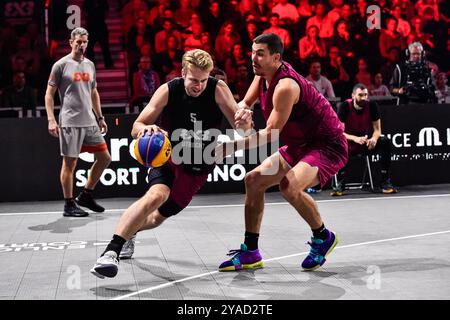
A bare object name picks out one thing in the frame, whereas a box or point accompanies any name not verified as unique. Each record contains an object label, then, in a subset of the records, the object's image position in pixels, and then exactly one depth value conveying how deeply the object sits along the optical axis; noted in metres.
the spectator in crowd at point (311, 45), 13.22
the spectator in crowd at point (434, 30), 14.67
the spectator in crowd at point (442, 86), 12.79
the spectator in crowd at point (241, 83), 11.88
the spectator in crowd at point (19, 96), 11.50
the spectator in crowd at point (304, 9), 13.86
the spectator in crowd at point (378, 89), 12.68
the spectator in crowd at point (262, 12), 13.59
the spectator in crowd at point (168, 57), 12.59
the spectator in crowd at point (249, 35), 13.12
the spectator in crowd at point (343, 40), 13.43
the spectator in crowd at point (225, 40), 12.96
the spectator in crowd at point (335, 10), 13.70
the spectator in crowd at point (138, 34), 13.20
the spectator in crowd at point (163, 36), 12.96
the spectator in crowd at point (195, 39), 12.70
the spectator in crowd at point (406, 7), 14.65
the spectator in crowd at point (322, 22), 13.49
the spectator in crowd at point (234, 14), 13.53
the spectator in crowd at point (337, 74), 12.69
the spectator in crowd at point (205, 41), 12.56
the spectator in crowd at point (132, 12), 13.52
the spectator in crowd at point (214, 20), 13.36
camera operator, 11.33
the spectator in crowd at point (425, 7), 14.70
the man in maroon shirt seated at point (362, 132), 10.34
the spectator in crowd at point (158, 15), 13.34
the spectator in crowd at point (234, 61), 12.42
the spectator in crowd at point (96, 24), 13.32
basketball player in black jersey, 5.56
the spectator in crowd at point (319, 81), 11.91
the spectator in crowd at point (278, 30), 13.12
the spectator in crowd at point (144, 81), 11.90
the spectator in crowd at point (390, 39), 13.80
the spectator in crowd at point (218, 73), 11.05
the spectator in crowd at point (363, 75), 12.98
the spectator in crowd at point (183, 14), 13.45
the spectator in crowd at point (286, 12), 13.58
